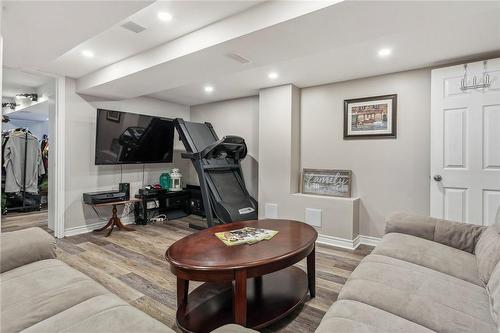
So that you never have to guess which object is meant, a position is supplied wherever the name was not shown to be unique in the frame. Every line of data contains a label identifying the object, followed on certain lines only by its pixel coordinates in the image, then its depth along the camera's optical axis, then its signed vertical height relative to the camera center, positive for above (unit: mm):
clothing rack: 5281 -458
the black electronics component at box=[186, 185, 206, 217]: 4984 -721
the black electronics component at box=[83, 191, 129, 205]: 3734 -472
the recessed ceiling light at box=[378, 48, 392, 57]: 2664 +1187
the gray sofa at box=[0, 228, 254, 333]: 1090 -664
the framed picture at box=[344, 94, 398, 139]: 3338 +654
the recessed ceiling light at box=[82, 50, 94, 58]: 2840 +1239
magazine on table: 1964 -561
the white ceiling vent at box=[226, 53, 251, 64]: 2436 +1032
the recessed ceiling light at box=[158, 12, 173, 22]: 2104 +1227
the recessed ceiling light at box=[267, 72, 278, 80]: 3387 +1203
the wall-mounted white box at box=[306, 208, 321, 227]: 3582 -705
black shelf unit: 4434 -720
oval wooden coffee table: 1553 -708
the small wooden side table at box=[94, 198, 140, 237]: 3891 -882
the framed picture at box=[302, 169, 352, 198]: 3639 -233
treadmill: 3646 -118
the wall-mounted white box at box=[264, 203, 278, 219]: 3980 -693
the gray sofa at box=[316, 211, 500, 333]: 1110 -639
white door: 2646 +217
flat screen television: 3916 +438
